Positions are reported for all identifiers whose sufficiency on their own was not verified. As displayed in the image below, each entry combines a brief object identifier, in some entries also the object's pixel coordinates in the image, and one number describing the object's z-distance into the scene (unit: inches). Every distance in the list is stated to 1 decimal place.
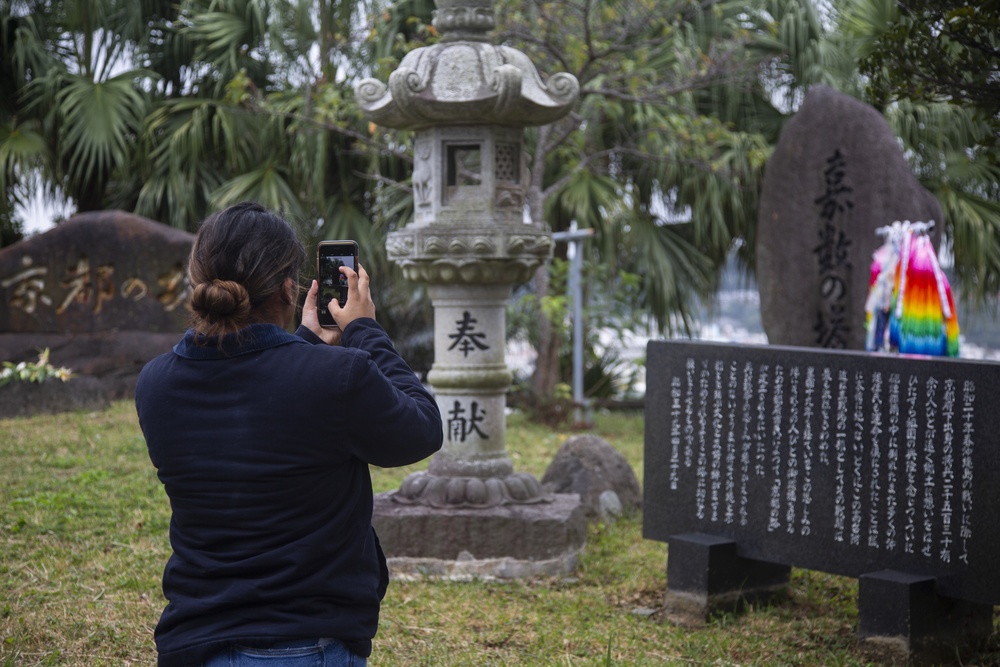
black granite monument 135.0
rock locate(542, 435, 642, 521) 225.8
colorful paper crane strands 212.7
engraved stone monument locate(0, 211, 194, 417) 341.4
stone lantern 183.2
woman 66.1
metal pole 341.1
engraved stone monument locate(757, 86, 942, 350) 293.7
